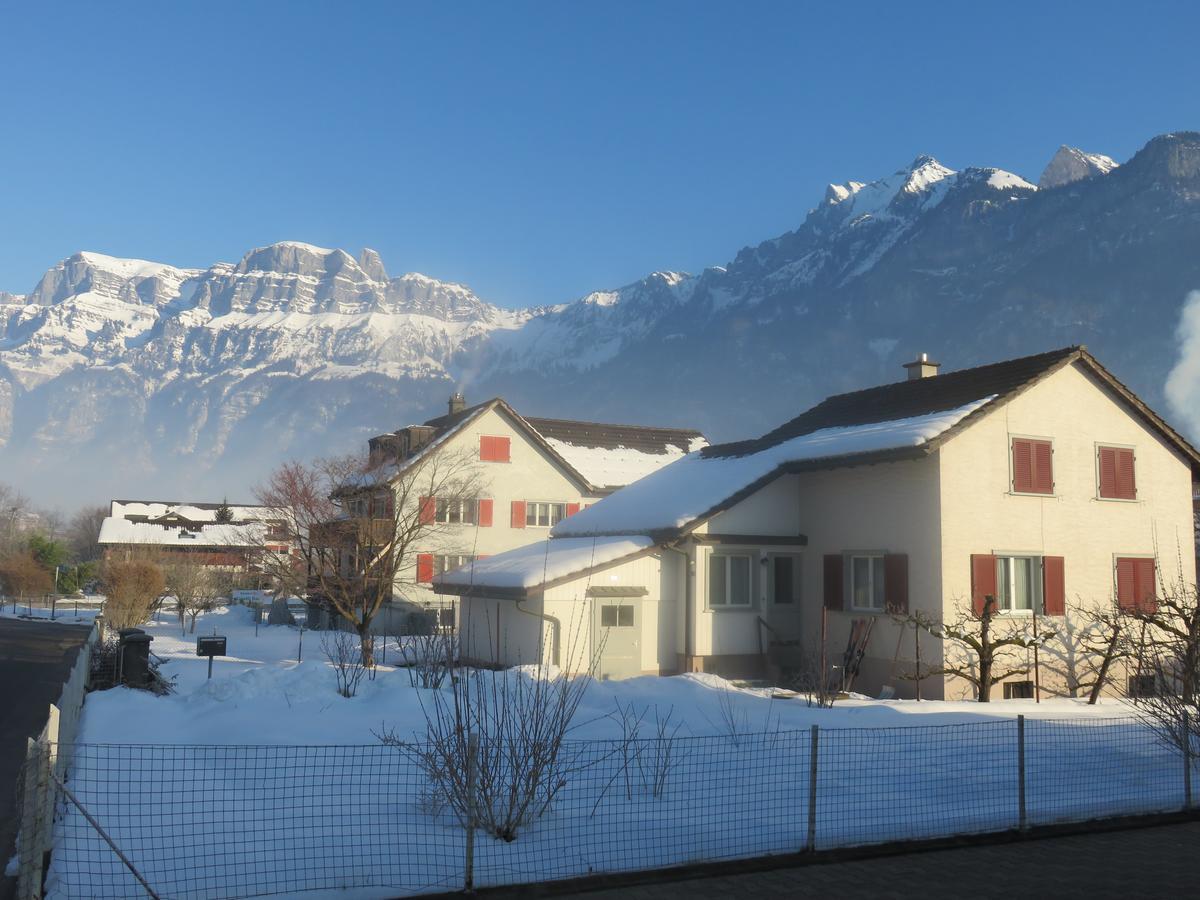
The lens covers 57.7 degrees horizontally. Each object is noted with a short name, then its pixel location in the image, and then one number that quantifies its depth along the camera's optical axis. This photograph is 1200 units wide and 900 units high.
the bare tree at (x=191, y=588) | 47.44
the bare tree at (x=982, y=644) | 21.00
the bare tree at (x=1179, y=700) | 10.88
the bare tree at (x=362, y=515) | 29.91
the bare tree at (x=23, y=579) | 63.81
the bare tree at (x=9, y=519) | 101.43
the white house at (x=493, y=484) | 42.12
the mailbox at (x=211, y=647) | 21.53
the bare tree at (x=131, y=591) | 36.59
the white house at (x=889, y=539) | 22.17
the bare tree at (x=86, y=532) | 117.14
